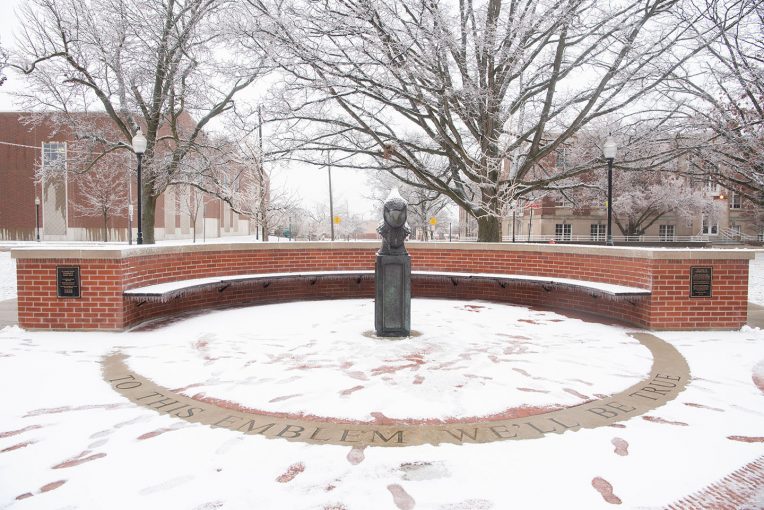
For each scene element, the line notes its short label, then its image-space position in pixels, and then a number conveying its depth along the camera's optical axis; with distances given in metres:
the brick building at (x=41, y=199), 38.00
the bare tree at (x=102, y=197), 35.19
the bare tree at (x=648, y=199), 37.16
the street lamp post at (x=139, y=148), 11.06
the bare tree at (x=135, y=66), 14.94
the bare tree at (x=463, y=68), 10.05
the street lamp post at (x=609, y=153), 9.89
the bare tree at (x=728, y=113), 12.71
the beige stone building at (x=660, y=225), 46.09
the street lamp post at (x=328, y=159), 13.83
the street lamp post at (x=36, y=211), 35.32
